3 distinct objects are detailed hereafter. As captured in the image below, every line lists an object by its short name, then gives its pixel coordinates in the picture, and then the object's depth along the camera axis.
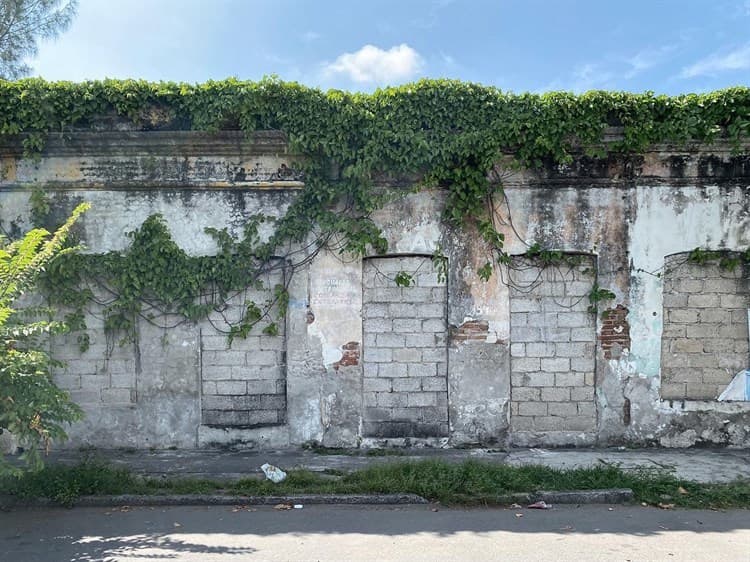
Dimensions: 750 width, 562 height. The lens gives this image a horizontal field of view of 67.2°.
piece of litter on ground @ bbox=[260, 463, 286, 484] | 5.97
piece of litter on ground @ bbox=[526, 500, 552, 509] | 5.57
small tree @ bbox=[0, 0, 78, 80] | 11.59
